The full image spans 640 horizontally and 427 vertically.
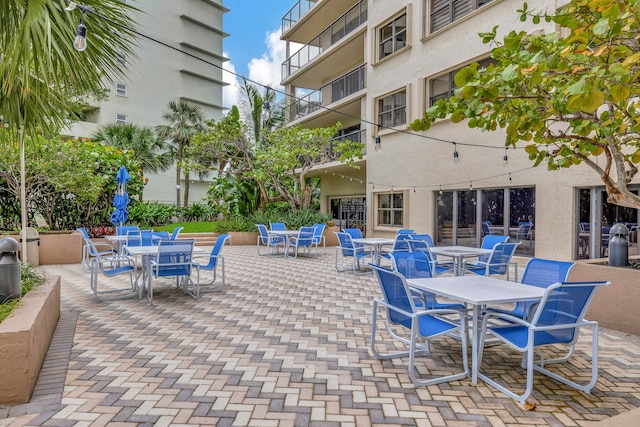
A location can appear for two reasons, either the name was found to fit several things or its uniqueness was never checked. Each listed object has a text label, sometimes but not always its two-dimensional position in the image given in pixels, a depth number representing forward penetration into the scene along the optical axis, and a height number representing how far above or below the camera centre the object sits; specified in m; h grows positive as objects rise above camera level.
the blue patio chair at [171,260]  6.52 -0.77
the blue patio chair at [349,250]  9.67 -0.86
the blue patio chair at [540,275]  4.29 -0.64
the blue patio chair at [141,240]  8.88 -0.59
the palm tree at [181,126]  28.34 +6.19
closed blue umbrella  11.90 +0.32
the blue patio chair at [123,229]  11.10 -0.44
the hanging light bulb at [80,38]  3.97 +1.71
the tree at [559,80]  2.29 +1.00
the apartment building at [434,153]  10.37 +2.18
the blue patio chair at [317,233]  12.91 -0.58
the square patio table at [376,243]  9.57 -0.65
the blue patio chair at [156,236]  9.18 -0.55
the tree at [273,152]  15.71 +2.59
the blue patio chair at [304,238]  12.65 -0.73
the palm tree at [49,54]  3.92 +1.65
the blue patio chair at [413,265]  4.78 -0.59
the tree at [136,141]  24.90 +4.52
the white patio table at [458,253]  7.36 -0.69
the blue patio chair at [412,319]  3.51 -0.97
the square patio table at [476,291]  3.55 -0.71
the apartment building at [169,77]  33.72 +12.73
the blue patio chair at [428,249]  7.61 -0.67
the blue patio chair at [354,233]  10.81 -0.48
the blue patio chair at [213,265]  7.31 -0.93
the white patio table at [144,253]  6.58 -0.65
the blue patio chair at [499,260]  7.21 -0.78
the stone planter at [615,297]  5.00 -1.01
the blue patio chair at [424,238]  8.67 -0.49
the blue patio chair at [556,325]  3.16 -0.86
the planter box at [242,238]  16.94 -1.00
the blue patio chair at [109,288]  6.83 -1.38
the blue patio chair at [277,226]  14.66 -0.42
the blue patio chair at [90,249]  7.79 -1.03
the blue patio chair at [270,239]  13.41 -0.82
